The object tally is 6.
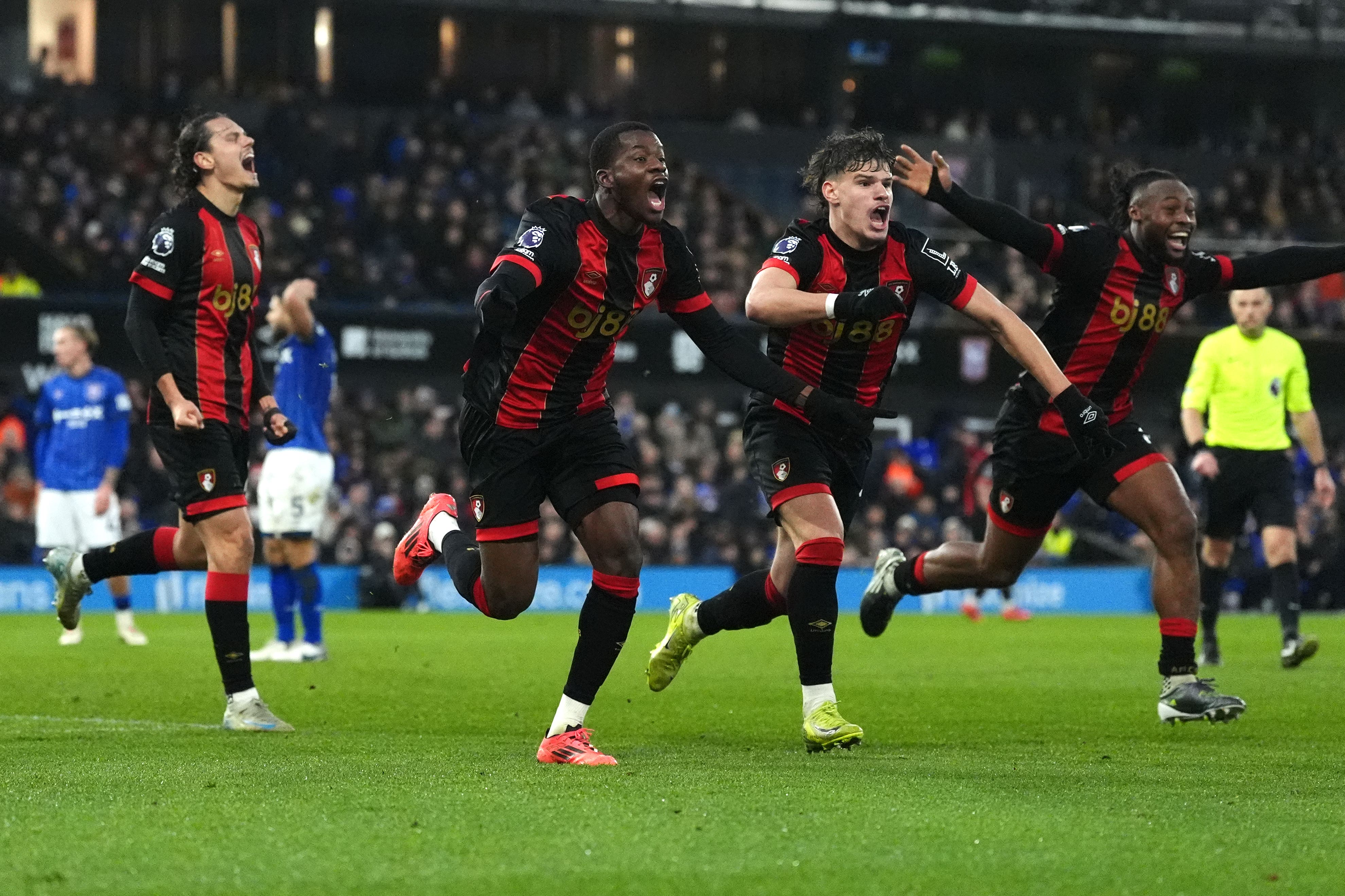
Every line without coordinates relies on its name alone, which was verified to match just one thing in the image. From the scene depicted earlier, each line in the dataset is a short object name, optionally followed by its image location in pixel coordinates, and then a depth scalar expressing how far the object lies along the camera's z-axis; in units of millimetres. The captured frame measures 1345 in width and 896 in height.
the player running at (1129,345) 15695
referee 23500
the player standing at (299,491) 23719
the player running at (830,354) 13836
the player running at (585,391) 12937
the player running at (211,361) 15102
